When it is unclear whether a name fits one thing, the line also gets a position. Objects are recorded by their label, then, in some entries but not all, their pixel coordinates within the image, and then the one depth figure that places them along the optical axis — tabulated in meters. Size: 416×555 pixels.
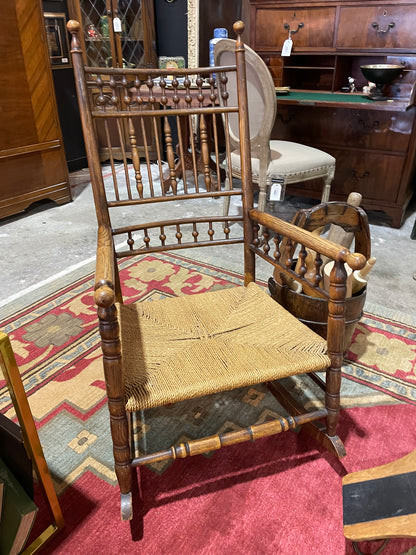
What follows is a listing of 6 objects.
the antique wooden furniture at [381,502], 0.84
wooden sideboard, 2.84
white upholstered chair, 2.35
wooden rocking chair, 0.98
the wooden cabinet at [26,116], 2.92
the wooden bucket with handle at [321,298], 1.49
